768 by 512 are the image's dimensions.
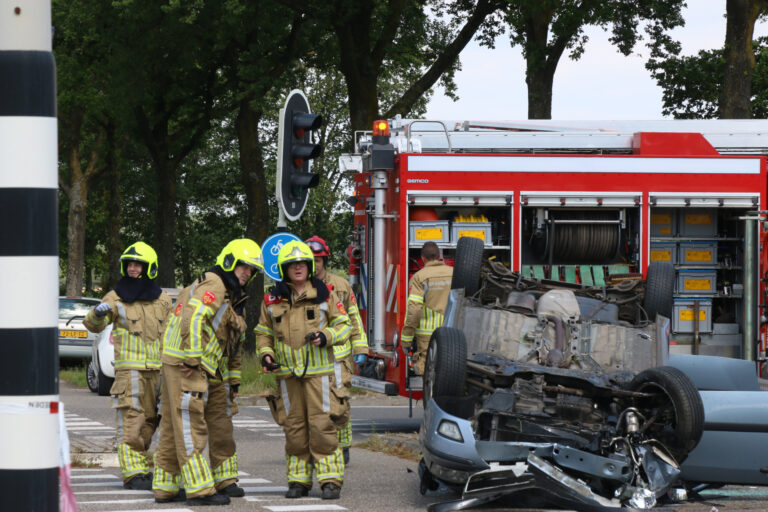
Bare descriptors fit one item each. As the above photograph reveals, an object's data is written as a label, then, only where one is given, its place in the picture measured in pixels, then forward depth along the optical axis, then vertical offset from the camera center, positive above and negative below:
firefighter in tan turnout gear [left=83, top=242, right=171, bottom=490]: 17.92 -0.94
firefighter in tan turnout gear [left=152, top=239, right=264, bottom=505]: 16.09 -1.05
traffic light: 18.58 +0.61
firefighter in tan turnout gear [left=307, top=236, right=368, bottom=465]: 18.97 -0.87
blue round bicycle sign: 17.03 -0.16
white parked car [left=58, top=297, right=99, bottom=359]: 43.59 -2.06
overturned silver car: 14.12 -1.08
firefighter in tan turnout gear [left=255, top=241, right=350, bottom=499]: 16.83 -0.95
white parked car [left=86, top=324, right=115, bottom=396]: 34.16 -2.04
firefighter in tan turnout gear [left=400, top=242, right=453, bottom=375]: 21.98 -0.67
